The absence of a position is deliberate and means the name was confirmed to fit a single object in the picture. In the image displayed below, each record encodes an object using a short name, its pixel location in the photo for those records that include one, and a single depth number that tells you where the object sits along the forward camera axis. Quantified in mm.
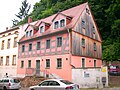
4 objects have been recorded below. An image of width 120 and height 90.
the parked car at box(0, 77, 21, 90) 11361
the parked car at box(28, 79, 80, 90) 7744
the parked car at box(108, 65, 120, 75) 19107
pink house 13733
